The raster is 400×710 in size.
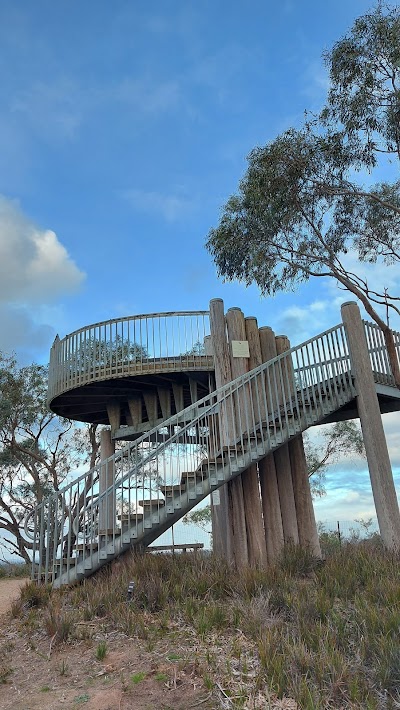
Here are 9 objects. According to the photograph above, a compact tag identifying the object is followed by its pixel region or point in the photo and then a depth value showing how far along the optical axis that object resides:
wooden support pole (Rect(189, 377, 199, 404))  14.08
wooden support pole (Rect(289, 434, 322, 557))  11.30
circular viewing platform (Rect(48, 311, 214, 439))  13.47
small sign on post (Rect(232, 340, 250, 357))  11.55
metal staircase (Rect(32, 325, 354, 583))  9.02
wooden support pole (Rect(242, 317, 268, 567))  9.99
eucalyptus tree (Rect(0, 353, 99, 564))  20.77
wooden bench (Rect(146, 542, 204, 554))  13.92
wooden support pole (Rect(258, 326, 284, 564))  10.55
